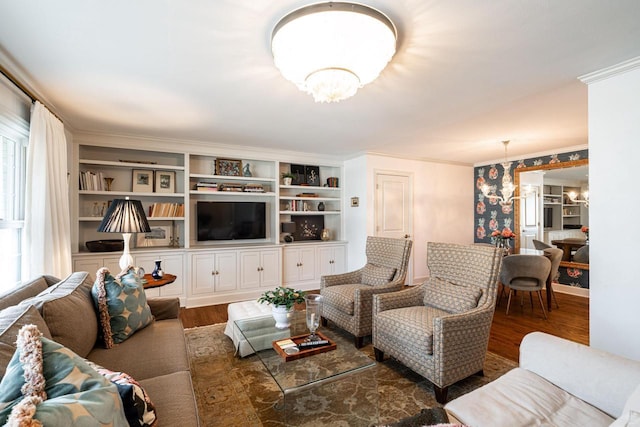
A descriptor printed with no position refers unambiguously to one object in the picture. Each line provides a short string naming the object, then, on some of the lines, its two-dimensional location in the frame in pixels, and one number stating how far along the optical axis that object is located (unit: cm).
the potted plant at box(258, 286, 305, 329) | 237
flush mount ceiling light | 152
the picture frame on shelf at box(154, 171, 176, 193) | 431
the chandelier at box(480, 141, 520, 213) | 436
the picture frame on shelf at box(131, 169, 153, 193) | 416
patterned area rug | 184
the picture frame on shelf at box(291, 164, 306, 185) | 519
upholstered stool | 228
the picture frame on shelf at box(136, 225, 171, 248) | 420
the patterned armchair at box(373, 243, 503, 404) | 202
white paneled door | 502
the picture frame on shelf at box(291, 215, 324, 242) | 529
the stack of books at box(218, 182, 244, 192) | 460
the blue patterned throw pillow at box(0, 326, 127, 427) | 71
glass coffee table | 171
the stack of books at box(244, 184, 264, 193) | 475
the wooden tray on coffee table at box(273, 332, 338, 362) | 191
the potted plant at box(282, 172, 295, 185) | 502
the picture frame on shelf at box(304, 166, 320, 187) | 535
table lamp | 258
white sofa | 119
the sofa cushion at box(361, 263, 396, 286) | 320
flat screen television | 448
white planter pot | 237
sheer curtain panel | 241
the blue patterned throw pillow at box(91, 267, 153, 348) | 187
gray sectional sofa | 122
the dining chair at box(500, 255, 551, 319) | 369
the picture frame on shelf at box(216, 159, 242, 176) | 462
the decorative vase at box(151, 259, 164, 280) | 302
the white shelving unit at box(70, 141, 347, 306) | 392
